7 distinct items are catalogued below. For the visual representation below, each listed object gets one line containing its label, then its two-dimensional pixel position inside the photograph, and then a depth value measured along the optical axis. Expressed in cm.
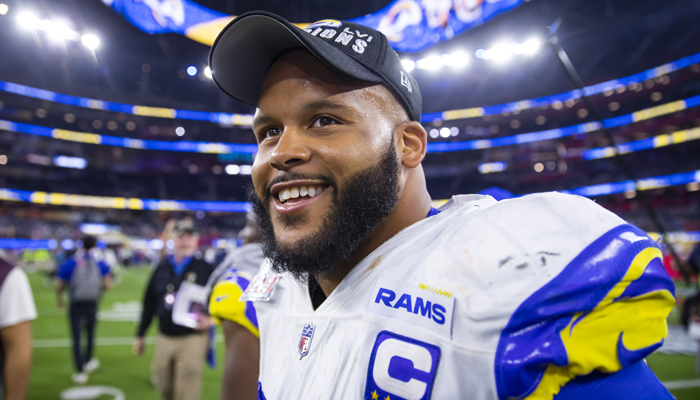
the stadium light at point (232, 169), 4528
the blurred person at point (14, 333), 216
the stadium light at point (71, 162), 4094
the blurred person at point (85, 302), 573
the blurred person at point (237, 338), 196
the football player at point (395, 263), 64
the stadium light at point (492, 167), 4025
